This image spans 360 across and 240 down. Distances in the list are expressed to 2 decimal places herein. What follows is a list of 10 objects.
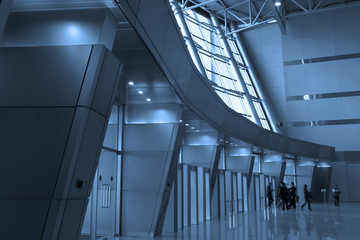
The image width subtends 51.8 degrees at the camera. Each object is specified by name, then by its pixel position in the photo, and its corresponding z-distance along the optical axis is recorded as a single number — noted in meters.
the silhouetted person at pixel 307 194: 23.86
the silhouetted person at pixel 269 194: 26.36
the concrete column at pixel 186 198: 14.25
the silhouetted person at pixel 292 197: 24.99
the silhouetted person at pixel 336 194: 27.53
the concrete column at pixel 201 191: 16.61
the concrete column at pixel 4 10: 3.69
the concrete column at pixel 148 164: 11.58
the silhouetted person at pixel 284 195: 24.03
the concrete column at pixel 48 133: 5.46
